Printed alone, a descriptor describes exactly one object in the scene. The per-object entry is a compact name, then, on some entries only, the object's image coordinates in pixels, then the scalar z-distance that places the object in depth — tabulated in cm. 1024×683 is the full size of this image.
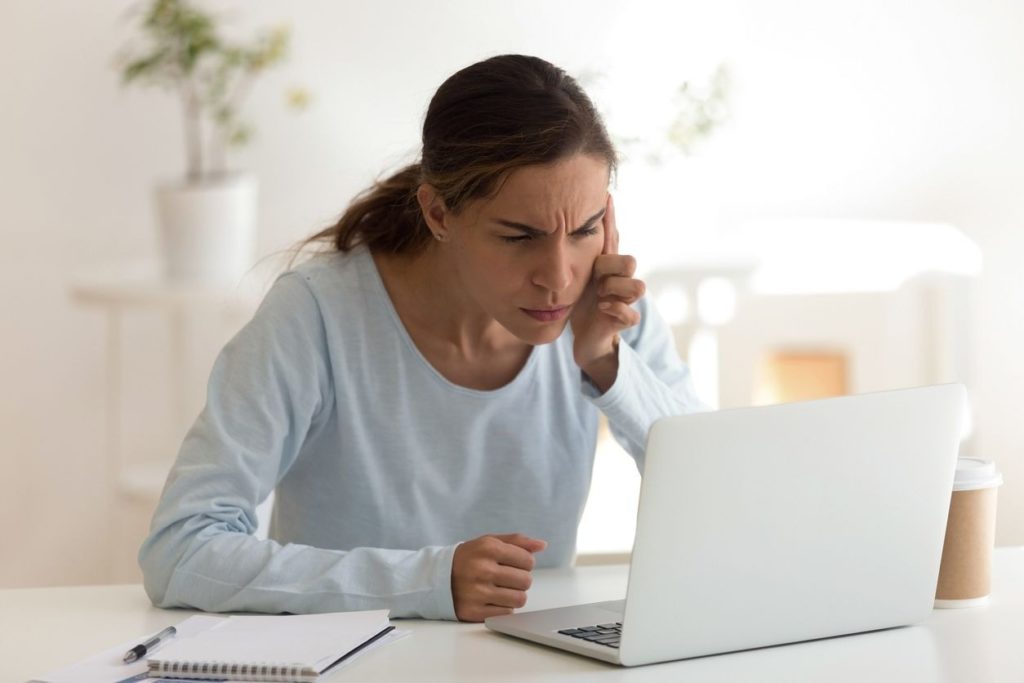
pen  273
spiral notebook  267
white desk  270
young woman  297
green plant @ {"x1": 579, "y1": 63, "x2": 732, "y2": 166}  579
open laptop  267
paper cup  294
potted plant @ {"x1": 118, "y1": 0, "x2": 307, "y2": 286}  504
